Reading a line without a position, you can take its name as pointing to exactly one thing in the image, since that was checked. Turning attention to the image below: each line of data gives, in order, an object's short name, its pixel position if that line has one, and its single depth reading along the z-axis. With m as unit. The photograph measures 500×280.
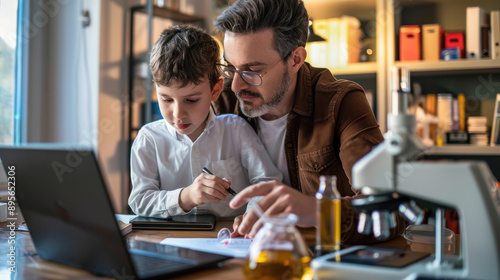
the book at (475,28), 2.75
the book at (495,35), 2.72
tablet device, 1.33
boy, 1.52
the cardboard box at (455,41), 2.83
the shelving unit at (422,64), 2.87
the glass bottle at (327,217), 0.94
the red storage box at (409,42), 2.89
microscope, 0.74
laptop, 0.79
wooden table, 0.88
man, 1.60
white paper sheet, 1.04
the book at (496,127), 2.73
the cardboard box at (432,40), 2.86
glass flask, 0.77
